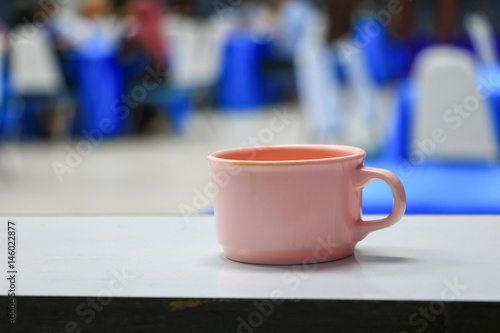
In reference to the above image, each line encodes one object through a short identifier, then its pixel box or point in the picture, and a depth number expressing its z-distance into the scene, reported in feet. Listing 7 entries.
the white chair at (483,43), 22.50
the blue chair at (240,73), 41.58
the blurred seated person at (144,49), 33.23
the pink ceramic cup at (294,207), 3.00
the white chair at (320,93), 18.64
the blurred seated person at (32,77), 28.91
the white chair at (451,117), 10.48
